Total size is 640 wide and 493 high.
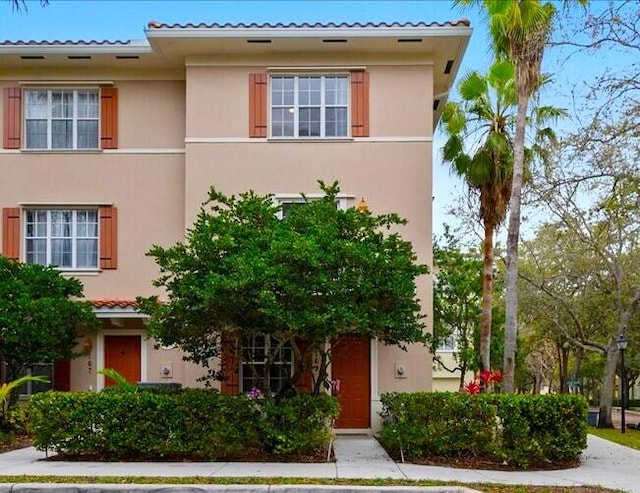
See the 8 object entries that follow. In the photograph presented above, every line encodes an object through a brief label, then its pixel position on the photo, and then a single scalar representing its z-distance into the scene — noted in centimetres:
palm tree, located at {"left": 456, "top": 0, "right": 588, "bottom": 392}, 1464
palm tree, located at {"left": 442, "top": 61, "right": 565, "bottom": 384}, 1734
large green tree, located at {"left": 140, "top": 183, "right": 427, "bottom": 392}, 1117
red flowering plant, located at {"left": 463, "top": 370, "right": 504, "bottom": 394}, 1405
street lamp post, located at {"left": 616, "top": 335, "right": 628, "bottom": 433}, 2151
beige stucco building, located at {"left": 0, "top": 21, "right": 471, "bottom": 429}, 1572
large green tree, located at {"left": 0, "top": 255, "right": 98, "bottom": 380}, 1406
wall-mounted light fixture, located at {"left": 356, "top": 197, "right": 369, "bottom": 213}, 1456
